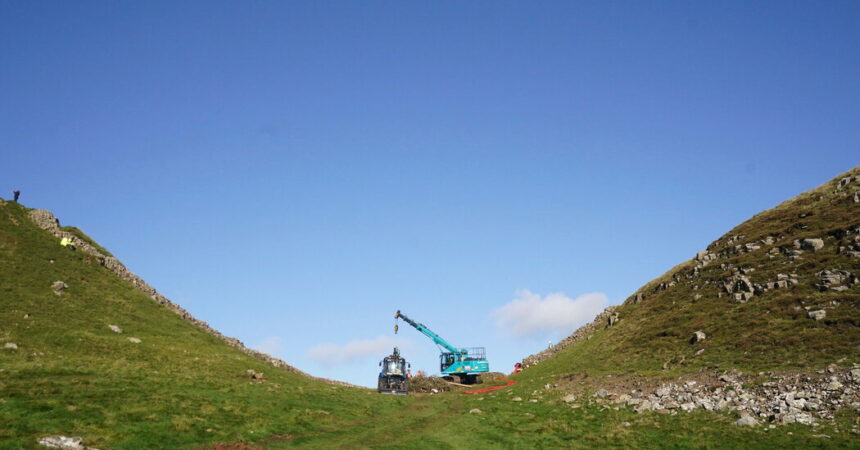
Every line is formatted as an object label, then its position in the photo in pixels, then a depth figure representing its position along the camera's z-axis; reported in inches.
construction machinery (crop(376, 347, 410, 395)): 2672.2
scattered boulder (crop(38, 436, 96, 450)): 1069.1
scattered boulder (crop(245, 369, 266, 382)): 2250.2
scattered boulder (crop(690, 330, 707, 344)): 2442.2
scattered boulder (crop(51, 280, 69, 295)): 2507.4
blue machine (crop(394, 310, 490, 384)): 3634.4
